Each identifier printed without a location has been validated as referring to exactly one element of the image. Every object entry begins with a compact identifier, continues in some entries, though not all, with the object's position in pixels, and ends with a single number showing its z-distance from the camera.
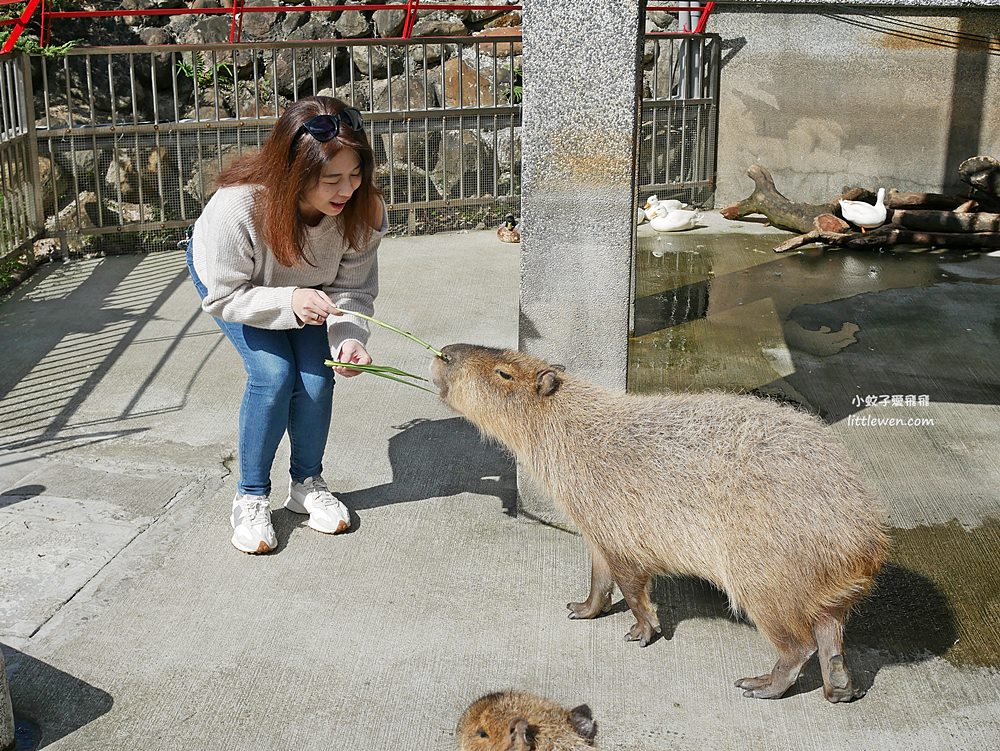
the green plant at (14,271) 6.32
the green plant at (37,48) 6.83
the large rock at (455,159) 7.86
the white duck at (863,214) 7.75
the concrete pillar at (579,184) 3.34
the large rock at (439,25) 10.63
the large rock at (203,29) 10.55
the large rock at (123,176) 7.32
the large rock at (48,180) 6.92
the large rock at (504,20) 10.84
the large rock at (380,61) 10.05
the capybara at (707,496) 2.72
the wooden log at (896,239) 7.65
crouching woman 3.20
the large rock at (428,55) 10.09
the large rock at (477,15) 10.77
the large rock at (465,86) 9.23
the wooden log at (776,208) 8.04
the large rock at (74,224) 6.95
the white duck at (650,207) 8.16
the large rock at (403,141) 7.61
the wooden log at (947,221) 7.75
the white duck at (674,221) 8.02
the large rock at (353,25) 10.68
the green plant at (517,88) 9.53
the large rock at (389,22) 10.44
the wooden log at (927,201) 8.05
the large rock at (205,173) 7.40
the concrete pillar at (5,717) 2.50
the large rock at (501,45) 9.99
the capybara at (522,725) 2.43
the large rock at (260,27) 10.68
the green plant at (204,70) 10.17
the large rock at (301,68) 9.91
